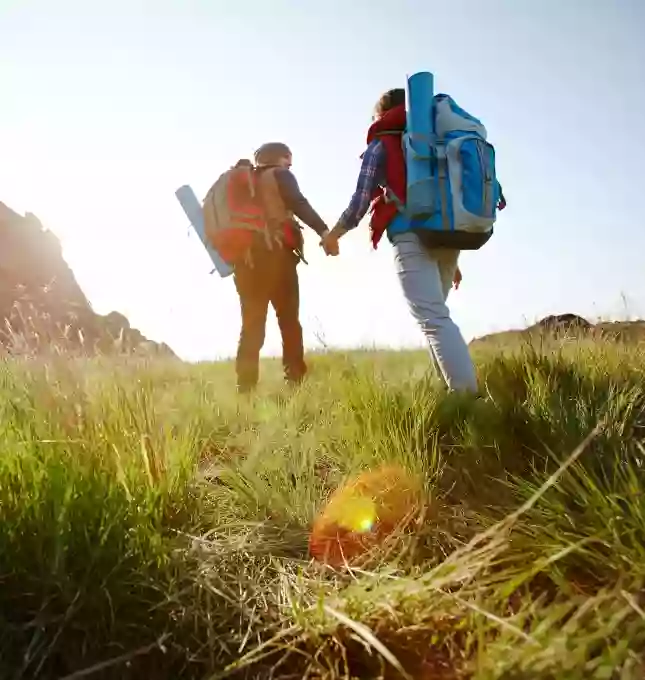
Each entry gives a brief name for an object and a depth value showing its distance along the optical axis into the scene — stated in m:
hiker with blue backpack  3.19
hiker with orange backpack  4.86
